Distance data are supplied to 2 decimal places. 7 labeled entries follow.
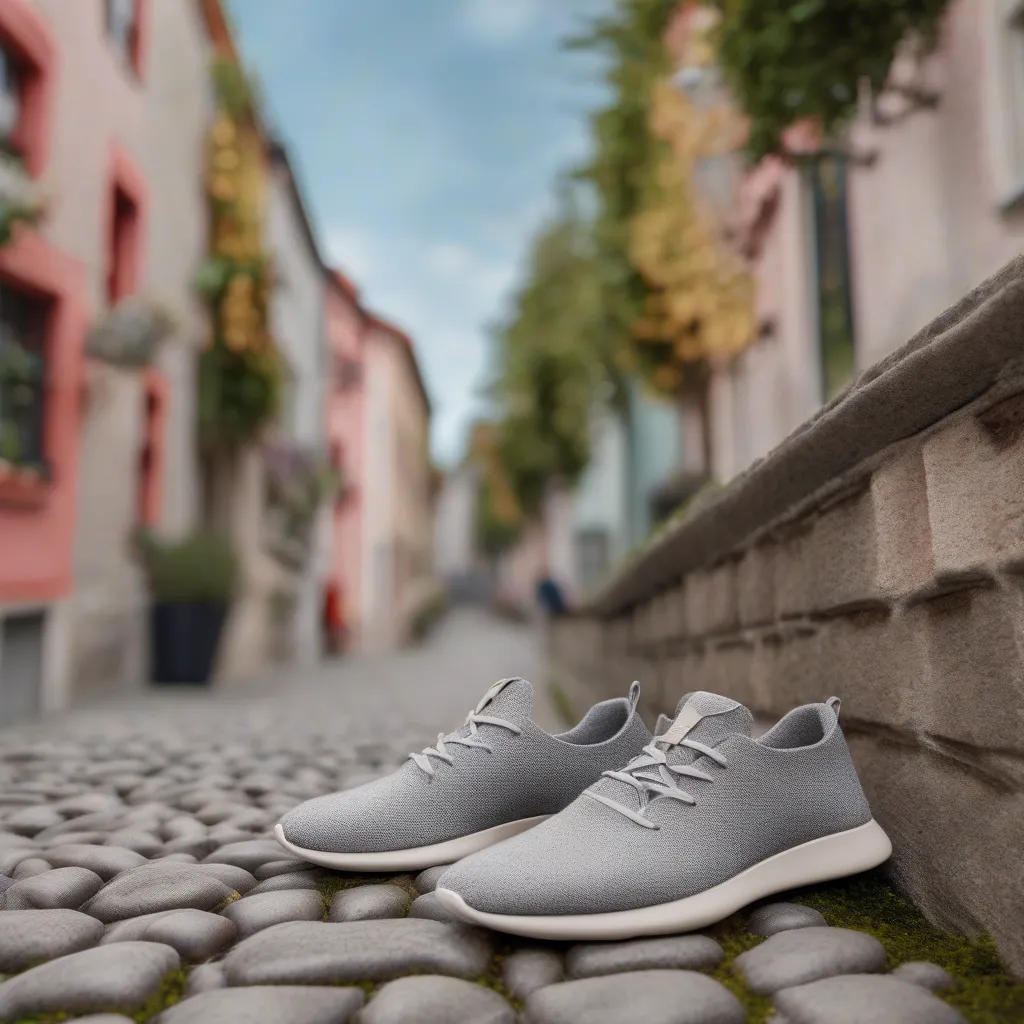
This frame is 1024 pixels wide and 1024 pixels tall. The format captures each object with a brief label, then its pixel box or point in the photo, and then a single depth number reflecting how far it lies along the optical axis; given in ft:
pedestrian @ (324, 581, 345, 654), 48.96
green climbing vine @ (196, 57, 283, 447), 28.12
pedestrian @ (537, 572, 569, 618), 35.37
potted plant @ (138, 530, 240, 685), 23.49
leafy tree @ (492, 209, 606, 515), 41.50
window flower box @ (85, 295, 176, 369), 19.61
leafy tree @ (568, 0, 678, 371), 25.12
